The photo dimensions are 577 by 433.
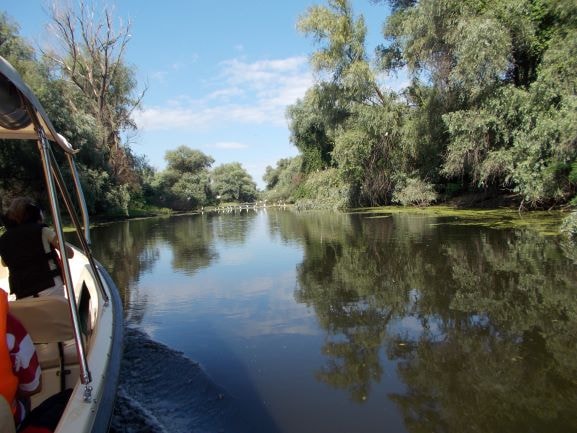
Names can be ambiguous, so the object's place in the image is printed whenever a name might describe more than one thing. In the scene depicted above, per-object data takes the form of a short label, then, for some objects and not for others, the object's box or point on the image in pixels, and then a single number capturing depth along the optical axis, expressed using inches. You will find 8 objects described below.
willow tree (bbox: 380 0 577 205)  542.6
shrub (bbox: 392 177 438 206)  919.7
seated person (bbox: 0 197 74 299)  146.1
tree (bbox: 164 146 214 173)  2618.1
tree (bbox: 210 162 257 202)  2870.6
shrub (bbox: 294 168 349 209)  1113.4
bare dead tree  1196.5
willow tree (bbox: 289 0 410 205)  935.0
